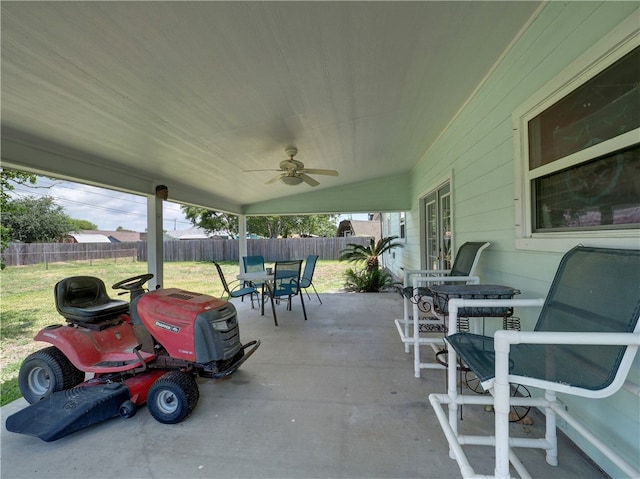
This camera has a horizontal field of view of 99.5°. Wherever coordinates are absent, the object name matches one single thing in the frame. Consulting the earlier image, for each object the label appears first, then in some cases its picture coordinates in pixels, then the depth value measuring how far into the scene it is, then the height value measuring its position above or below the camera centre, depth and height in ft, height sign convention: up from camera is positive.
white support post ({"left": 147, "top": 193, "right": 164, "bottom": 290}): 13.47 +0.18
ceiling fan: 12.12 +3.29
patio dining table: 13.96 -1.87
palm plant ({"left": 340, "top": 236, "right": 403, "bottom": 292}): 22.82 -2.71
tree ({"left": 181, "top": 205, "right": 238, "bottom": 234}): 62.18 +5.29
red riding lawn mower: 6.04 -2.85
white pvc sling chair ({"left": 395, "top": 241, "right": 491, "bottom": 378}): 8.09 -1.26
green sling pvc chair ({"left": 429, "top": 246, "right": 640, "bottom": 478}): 3.23 -1.64
